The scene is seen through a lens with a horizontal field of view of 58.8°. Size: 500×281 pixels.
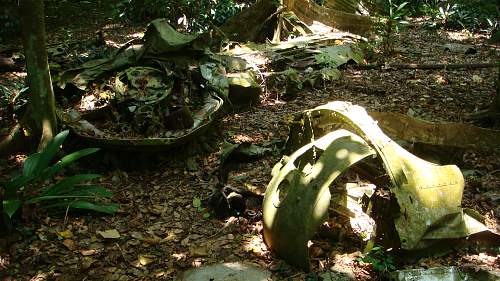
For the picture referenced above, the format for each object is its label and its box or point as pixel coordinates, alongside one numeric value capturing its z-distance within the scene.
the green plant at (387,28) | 8.44
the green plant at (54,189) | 3.94
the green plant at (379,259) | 3.19
